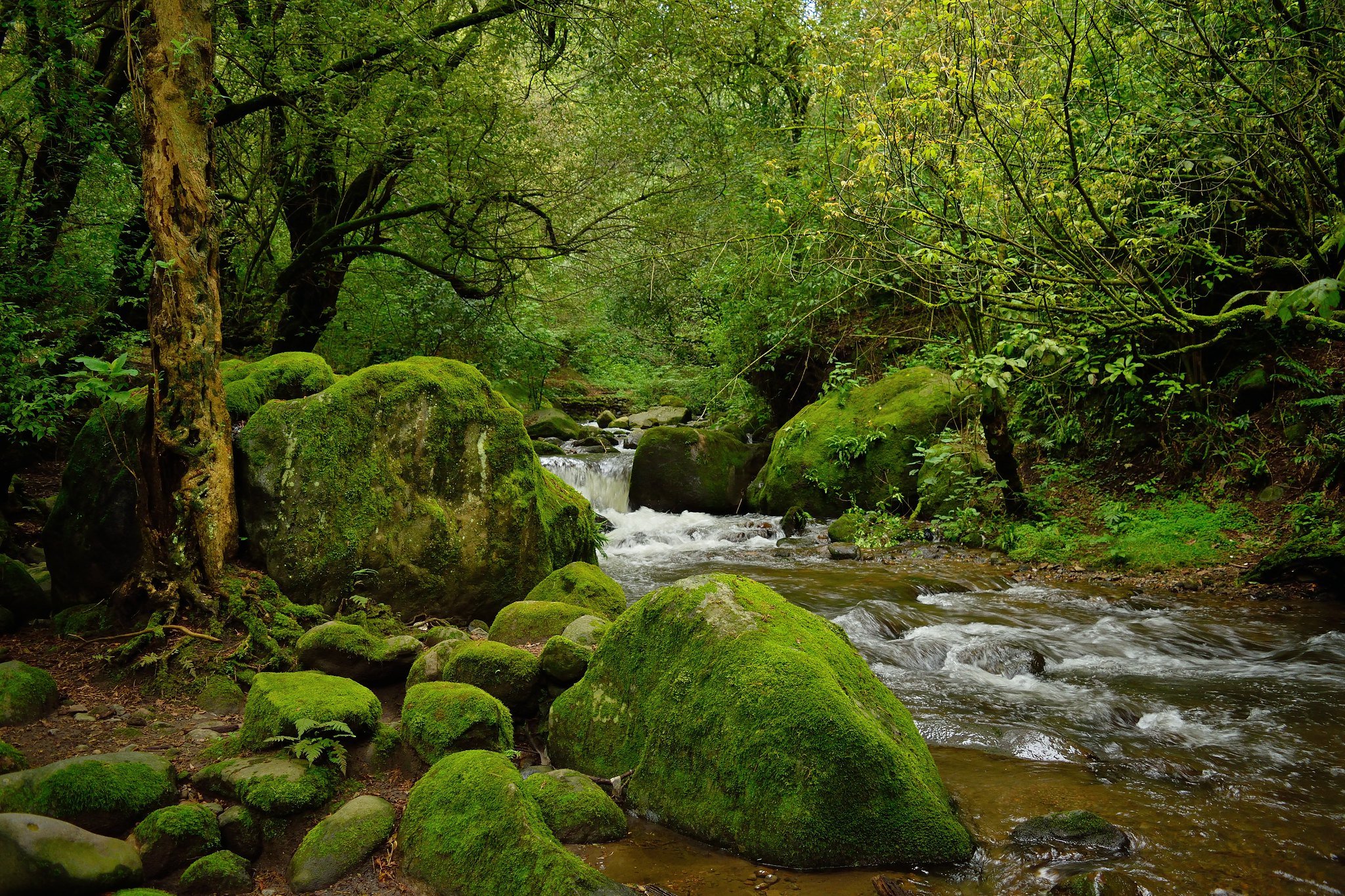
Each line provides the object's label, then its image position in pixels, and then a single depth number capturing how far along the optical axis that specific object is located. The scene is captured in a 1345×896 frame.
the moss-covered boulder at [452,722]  4.10
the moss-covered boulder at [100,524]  5.68
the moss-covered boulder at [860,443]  12.05
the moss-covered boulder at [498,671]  4.71
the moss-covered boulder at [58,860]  2.77
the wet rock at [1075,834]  3.53
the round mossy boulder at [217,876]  3.10
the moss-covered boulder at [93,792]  3.17
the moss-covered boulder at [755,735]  3.47
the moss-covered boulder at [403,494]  5.87
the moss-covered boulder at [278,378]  6.44
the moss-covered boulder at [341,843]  3.24
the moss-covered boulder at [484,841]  3.12
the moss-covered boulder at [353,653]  4.85
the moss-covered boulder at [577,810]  3.66
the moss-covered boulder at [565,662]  4.86
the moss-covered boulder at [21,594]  5.56
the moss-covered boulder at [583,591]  6.47
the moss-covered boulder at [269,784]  3.47
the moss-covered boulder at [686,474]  14.05
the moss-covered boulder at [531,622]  5.73
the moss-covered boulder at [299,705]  3.89
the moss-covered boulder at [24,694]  4.16
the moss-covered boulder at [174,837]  3.12
